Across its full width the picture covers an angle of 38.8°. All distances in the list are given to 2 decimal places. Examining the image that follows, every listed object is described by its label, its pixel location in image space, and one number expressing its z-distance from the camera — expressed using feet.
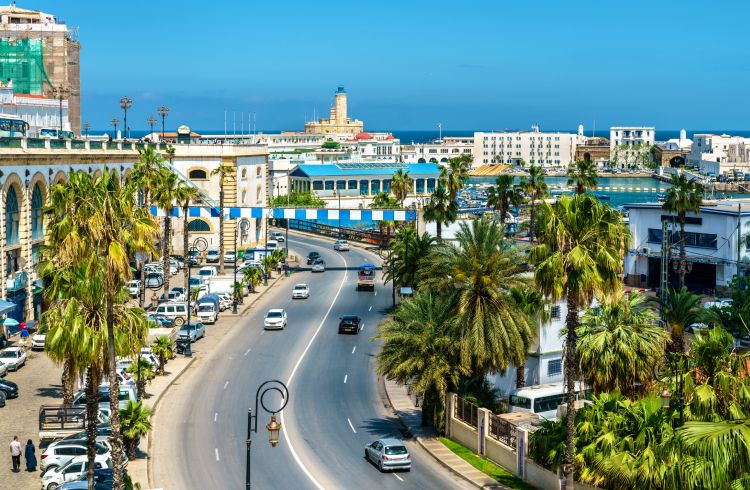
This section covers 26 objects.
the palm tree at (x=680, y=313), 147.02
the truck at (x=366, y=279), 287.28
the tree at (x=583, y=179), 348.18
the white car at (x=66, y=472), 122.11
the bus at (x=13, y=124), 255.09
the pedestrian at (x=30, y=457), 130.00
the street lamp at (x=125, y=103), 309.63
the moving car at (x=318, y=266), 325.01
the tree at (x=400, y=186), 392.68
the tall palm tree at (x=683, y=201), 252.01
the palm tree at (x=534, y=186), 339.16
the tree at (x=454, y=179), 329.52
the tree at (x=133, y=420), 128.67
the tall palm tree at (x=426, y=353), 151.23
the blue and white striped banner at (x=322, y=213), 320.09
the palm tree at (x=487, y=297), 150.20
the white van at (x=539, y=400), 156.97
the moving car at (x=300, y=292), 272.92
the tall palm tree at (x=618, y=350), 133.69
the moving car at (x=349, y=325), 226.17
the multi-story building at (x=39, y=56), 383.24
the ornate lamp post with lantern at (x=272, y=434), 109.19
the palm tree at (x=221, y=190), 303.48
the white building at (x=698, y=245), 260.01
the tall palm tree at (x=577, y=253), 110.63
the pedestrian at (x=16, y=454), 130.21
